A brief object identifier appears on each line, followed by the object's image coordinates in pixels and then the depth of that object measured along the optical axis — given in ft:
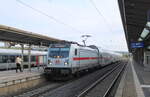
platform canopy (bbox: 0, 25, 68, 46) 47.20
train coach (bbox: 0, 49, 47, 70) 87.47
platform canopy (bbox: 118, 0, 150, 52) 49.39
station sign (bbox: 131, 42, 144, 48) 98.90
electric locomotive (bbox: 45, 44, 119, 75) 57.06
